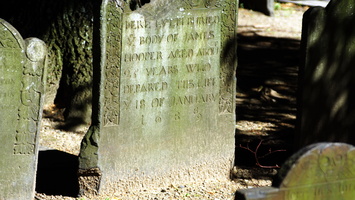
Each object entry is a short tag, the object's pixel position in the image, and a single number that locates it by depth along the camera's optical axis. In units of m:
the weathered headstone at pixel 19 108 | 7.31
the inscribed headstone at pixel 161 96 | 7.74
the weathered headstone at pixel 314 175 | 4.75
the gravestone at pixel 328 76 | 7.75
